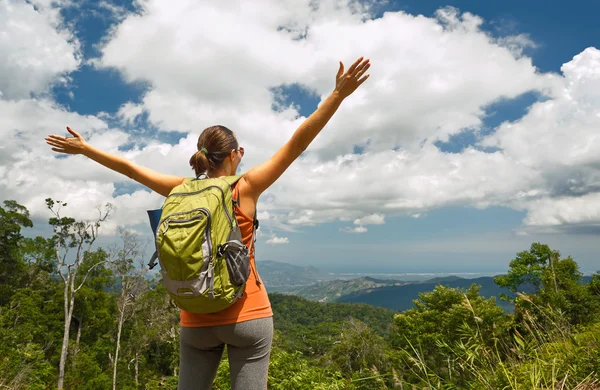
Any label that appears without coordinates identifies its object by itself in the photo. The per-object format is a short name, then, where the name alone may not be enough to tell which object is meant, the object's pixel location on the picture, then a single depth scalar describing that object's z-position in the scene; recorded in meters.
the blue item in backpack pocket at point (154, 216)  1.63
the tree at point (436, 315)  22.14
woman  1.32
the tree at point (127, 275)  23.06
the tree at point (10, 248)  24.56
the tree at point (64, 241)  19.16
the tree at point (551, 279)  21.36
